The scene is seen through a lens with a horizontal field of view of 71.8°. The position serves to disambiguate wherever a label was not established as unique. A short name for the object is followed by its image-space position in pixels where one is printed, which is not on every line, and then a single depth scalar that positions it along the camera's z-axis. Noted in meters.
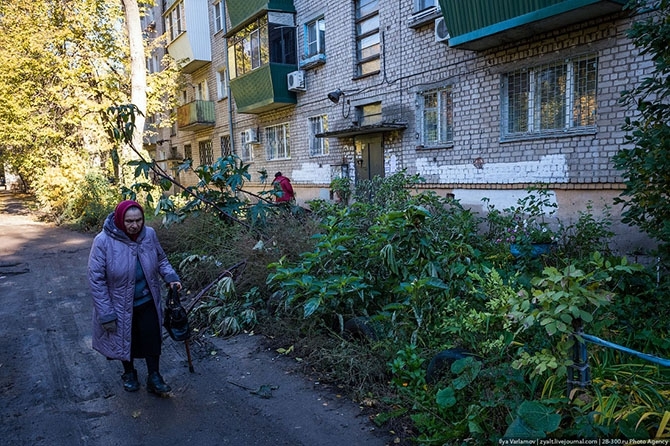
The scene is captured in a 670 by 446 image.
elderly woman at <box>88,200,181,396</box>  3.71
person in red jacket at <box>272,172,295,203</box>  8.10
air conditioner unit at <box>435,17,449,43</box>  9.78
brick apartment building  7.64
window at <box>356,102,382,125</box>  12.30
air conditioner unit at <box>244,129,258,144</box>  17.80
